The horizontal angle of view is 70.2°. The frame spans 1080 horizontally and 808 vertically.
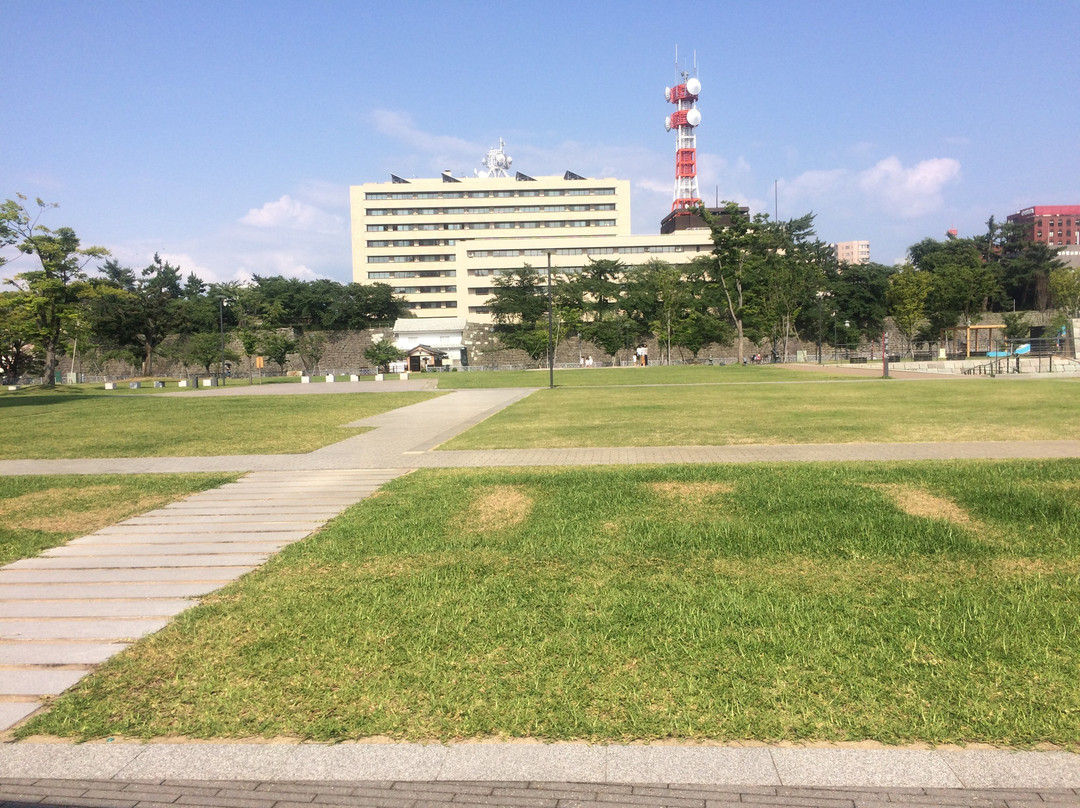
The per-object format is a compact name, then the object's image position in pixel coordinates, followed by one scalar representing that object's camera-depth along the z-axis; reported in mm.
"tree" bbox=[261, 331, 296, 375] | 64250
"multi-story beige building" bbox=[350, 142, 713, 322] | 101625
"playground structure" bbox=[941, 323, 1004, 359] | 66000
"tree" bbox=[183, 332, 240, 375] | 63500
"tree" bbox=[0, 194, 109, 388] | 47812
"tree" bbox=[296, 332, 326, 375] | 72938
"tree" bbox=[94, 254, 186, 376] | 68438
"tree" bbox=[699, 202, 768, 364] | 67188
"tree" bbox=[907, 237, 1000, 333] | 71000
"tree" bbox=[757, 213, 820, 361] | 68875
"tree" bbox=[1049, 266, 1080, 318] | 75062
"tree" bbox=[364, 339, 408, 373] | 64062
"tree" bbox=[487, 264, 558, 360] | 70125
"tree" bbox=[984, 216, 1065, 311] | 81375
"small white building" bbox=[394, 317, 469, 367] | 74062
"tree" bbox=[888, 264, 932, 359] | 70688
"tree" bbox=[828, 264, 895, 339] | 75875
